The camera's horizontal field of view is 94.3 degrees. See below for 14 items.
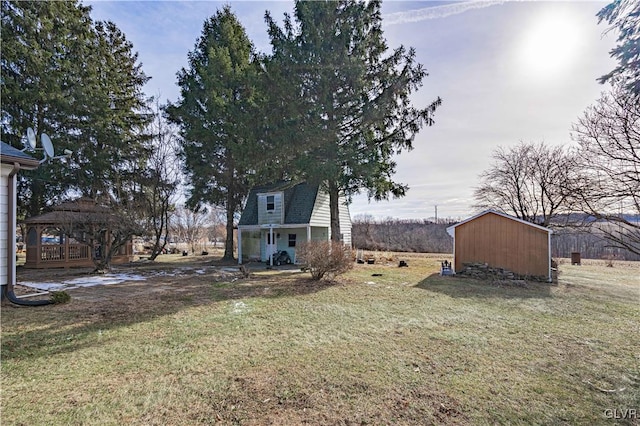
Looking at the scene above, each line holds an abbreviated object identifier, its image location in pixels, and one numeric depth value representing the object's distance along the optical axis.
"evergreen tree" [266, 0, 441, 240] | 11.92
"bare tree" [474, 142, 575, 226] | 17.45
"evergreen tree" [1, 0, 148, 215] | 14.03
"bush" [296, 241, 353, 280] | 10.20
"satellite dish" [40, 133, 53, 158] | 7.83
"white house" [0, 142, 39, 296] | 6.67
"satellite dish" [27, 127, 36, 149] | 7.44
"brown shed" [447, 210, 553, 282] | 11.66
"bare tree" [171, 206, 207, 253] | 30.62
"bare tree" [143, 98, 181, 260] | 18.47
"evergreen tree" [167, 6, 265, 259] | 16.25
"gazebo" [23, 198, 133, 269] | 13.85
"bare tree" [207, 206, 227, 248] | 39.62
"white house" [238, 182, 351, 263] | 16.70
